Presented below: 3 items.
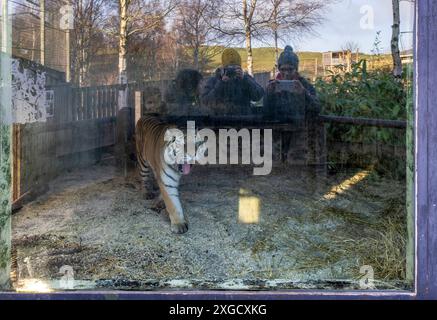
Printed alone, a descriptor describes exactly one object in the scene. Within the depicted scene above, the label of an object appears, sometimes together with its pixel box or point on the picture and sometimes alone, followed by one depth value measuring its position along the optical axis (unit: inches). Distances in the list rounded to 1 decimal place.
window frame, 81.2
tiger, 132.6
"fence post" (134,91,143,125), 140.4
